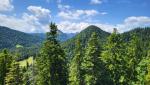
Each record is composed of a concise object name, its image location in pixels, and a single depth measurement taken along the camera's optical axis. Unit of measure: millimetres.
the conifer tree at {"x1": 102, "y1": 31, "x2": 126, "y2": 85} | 19926
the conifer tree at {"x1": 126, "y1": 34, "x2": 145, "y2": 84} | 21842
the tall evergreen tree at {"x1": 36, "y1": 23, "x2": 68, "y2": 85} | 15551
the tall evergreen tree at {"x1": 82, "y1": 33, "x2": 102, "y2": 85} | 19598
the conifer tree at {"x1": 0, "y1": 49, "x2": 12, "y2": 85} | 23419
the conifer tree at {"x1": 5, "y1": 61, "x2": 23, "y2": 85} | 18107
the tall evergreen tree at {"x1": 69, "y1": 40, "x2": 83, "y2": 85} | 22747
